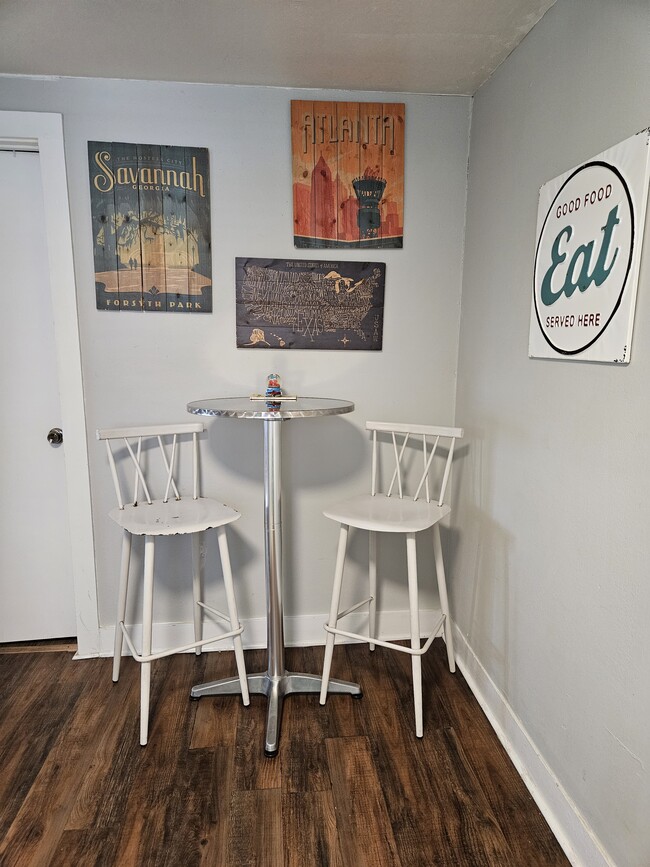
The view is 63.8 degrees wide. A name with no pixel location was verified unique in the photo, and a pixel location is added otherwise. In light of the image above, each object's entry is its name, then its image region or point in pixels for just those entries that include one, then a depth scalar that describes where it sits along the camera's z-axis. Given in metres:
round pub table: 1.66
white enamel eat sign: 1.17
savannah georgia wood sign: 2.00
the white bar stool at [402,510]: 1.77
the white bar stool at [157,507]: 1.74
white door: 2.07
